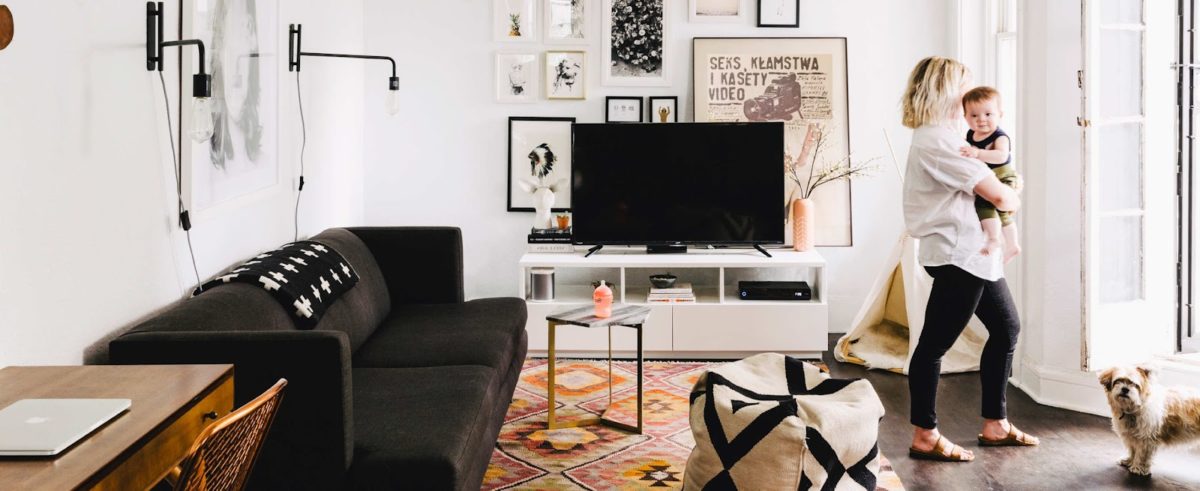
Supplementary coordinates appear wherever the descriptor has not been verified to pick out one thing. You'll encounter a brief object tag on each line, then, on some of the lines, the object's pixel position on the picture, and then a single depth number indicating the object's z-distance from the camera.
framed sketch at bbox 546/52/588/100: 5.66
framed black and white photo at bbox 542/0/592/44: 5.64
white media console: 5.17
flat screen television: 5.32
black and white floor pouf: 2.93
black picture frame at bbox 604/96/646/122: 5.63
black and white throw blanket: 3.24
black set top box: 5.21
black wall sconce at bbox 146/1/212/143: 2.72
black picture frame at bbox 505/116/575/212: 5.70
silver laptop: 1.56
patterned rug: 3.44
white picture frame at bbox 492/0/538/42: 5.65
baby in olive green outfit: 3.56
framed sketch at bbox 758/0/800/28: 5.61
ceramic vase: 5.43
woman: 3.48
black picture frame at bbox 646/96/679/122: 5.65
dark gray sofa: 2.45
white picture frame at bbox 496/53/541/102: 5.67
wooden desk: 1.50
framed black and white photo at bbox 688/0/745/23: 5.64
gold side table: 3.84
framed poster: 5.62
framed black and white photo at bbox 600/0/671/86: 5.63
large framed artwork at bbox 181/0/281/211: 3.39
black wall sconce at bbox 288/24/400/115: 4.41
